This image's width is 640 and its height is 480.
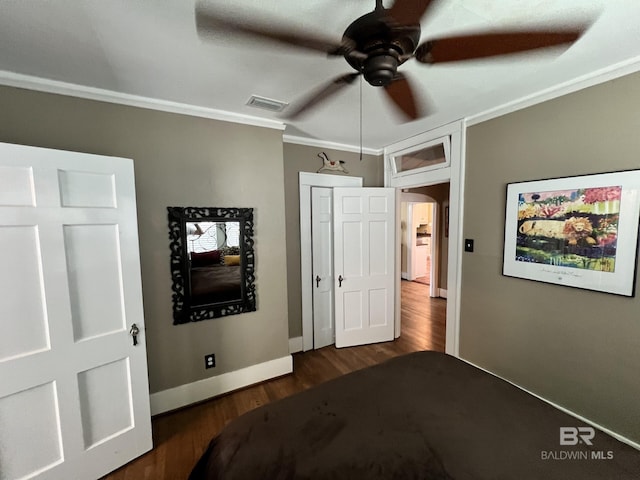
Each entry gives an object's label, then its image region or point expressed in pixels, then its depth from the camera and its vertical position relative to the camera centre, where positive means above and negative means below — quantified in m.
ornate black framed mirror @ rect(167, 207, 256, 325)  2.14 -0.36
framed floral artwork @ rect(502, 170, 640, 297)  1.62 -0.11
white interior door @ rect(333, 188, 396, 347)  3.12 -0.56
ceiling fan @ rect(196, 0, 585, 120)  0.89 +0.71
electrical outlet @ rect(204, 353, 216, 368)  2.28 -1.22
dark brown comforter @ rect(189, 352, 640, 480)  0.98 -0.95
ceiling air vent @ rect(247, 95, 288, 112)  2.00 +0.92
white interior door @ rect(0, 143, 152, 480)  1.34 -0.54
